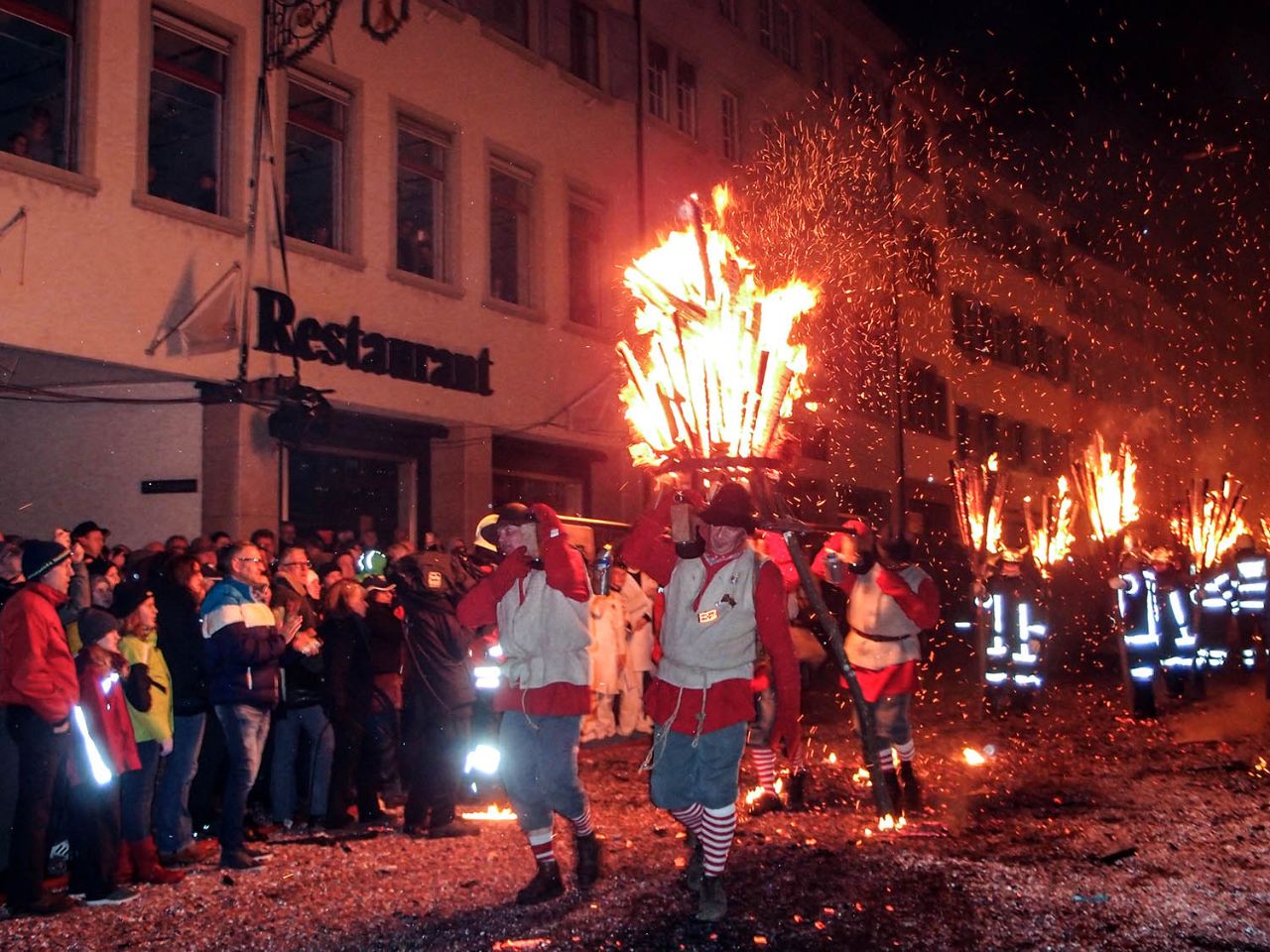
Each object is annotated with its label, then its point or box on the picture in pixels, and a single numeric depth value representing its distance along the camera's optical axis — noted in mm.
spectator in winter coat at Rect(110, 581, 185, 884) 6926
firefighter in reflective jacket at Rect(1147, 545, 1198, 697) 14719
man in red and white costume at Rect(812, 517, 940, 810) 8328
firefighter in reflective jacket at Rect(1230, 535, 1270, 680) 14648
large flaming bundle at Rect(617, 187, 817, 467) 8492
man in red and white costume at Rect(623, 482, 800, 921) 6266
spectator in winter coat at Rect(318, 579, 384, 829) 8383
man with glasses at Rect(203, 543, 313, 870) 7277
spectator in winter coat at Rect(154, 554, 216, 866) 7352
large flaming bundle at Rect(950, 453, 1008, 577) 14828
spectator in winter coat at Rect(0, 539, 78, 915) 6227
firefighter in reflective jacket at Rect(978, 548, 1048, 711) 13695
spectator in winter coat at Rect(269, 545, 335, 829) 8469
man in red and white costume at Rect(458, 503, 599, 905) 6629
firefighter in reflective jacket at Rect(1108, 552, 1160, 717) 12844
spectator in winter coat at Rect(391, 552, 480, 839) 8062
